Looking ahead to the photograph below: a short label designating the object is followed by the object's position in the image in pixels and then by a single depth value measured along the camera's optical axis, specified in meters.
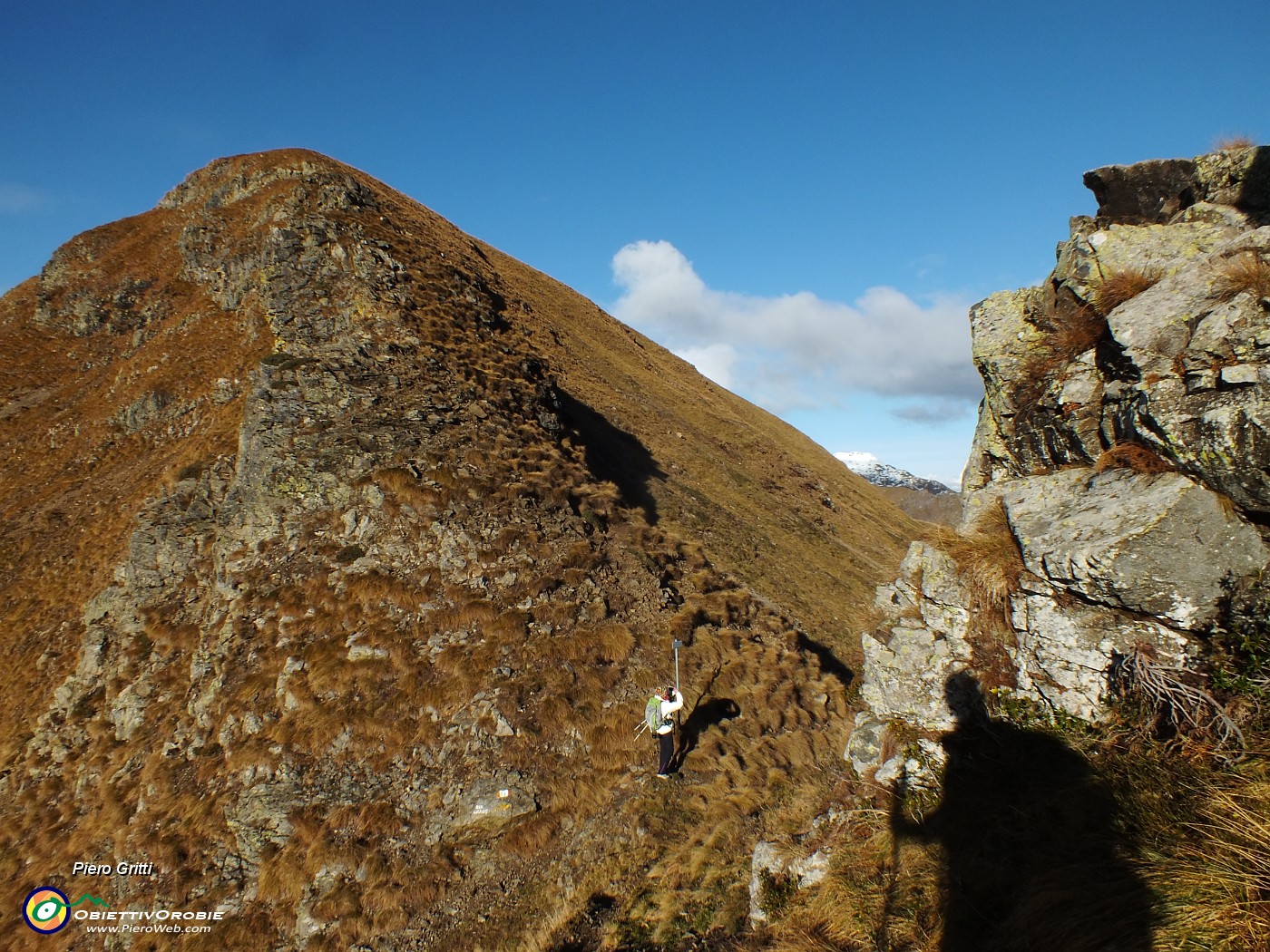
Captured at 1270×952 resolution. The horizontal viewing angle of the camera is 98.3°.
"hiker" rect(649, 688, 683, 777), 13.68
